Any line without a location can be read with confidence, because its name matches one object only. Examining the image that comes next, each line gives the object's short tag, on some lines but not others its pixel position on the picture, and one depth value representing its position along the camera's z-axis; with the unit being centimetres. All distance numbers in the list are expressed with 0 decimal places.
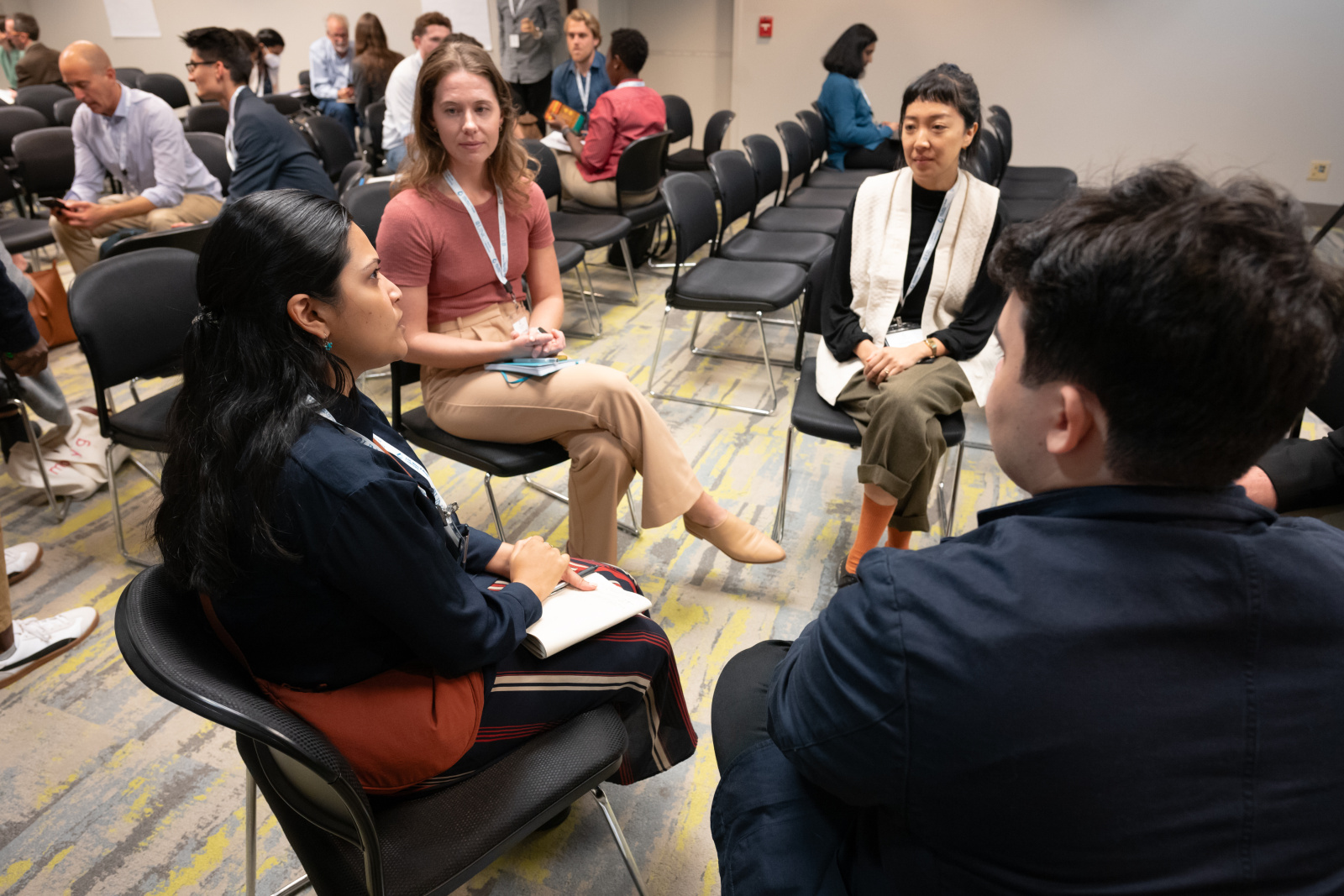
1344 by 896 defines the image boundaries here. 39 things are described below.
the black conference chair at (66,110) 546
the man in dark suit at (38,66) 675
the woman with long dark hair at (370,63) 596
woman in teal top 517
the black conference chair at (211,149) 445
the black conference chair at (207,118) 585
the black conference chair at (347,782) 80
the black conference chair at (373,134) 582
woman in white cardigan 204
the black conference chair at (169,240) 266
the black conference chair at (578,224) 375
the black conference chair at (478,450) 199
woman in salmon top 198
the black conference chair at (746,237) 352
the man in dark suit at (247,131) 326
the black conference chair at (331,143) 511
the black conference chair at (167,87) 760
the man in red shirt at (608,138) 414
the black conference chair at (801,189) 452
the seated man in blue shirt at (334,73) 685
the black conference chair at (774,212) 403
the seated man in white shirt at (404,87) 434
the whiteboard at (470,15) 726
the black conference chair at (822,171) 504
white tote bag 268
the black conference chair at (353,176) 374
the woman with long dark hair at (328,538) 99
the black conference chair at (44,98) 610
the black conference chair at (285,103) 665
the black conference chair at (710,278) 304
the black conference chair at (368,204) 270
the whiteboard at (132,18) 935
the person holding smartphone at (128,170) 354
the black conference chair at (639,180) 398
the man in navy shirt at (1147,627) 61
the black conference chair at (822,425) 211
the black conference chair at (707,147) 532
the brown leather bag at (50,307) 347
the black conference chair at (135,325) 212
